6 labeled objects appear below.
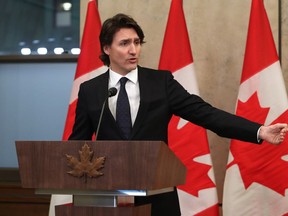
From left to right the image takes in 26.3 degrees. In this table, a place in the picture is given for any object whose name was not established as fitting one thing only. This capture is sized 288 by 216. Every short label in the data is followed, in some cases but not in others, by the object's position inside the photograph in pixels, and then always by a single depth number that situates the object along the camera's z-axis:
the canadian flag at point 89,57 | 4.70
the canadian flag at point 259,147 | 4.22
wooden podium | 2.31
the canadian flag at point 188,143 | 4.35
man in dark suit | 2.86
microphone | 2.77
